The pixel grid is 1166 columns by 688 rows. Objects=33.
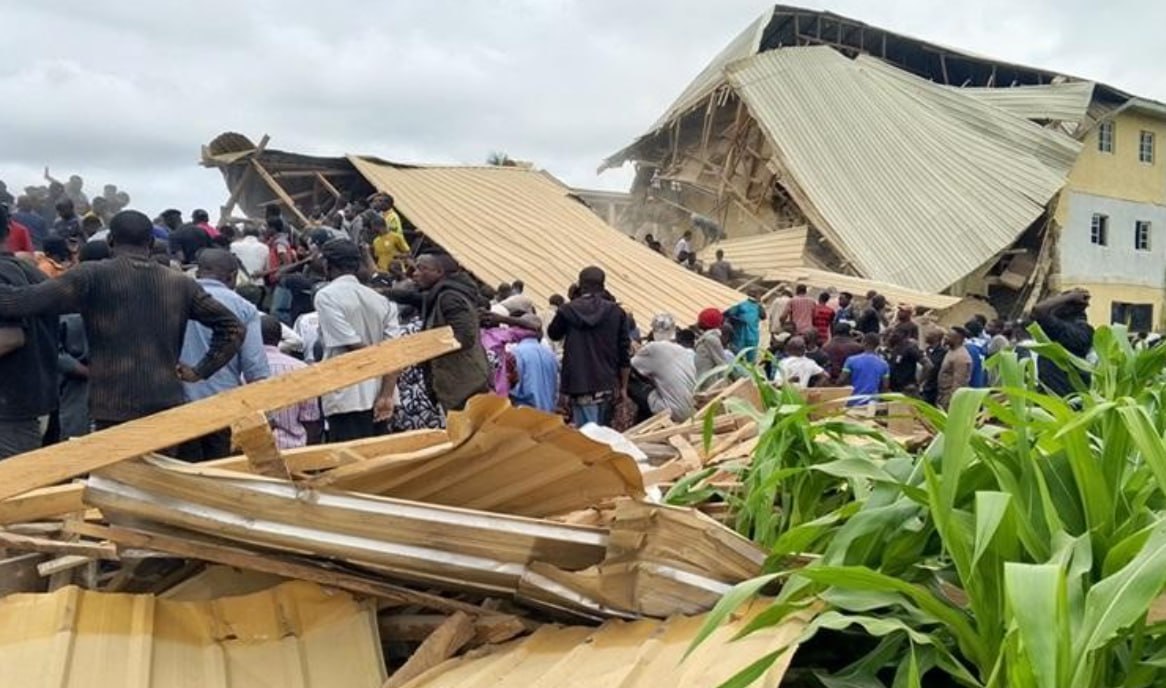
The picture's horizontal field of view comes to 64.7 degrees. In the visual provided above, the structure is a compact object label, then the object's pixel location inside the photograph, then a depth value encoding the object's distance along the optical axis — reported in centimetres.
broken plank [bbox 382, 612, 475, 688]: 201
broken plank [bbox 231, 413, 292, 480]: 198
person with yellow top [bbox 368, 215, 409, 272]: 1089
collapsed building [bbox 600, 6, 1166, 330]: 1997
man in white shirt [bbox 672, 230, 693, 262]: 1625
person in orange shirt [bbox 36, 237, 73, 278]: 628
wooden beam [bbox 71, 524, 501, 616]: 212
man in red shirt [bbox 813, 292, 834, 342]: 1195
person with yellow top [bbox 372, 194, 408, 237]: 1139
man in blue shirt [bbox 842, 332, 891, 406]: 798
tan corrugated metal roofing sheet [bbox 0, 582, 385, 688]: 197
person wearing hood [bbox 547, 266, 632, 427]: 618
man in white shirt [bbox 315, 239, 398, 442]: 491
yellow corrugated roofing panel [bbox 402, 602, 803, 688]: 168
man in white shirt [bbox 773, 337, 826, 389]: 795
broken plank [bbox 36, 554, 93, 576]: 226
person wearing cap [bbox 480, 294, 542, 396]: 628
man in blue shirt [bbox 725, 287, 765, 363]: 1009
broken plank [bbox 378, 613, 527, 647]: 214
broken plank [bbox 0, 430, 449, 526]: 223
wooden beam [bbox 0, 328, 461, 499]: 191
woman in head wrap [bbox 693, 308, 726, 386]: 722
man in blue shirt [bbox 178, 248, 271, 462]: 437
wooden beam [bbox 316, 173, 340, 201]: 1366
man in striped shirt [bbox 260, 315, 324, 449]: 486
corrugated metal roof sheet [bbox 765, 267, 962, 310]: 1681
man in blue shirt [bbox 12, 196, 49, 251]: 868
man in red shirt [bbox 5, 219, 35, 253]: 666
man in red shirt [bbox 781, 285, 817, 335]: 1220
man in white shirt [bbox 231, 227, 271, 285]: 864
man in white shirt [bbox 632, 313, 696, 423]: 628
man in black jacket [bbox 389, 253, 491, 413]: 510
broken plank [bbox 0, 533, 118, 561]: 228
